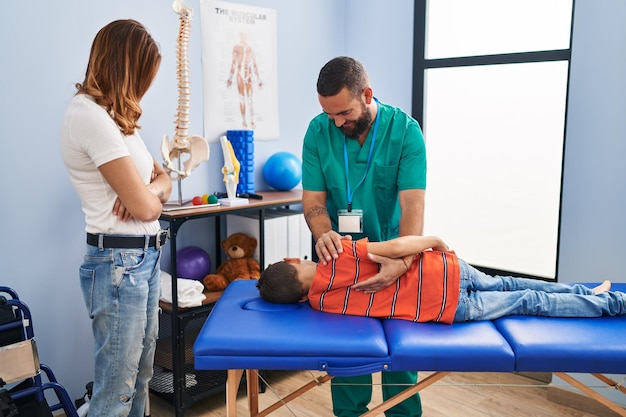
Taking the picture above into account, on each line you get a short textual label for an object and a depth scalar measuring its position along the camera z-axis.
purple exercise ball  2.45
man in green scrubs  1.77
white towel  2.26
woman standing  1.46
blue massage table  1.35
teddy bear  2.49
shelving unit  2.22
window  2.70
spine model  2.17
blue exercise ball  2.84
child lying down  1.57
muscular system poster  2.64
